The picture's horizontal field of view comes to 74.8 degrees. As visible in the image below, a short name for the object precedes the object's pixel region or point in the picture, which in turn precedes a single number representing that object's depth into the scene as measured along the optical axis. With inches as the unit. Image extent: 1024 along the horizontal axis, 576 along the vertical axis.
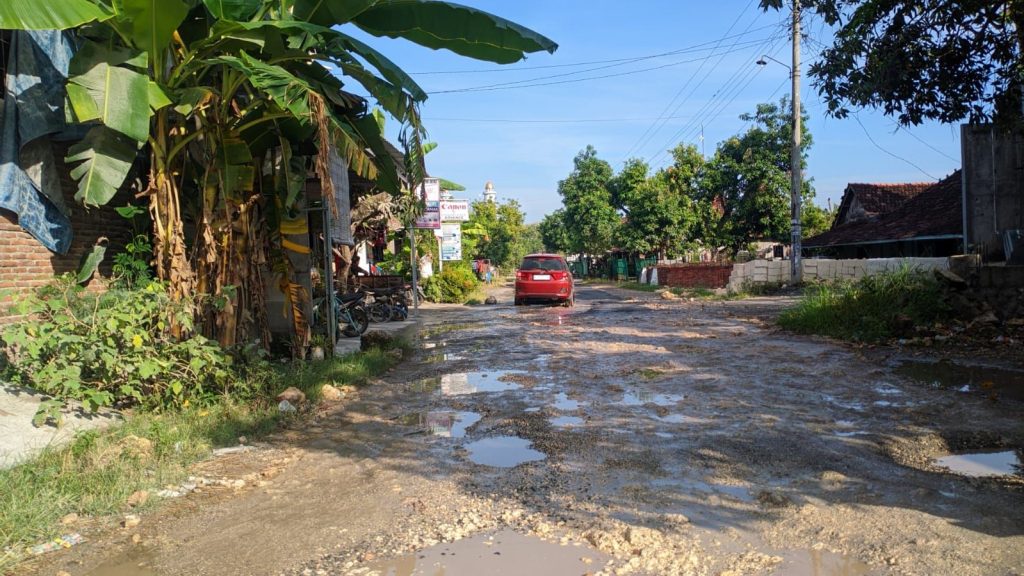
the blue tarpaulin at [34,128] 243.9
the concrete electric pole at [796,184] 829.8
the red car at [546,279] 799.1
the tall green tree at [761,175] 1135.6
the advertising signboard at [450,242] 1159.0
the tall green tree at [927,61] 338.0
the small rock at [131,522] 157.9
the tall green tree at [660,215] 1446.9
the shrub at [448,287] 996.8
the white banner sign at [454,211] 1022.4
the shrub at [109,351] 221.8
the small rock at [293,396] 270.3
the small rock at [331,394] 295.3
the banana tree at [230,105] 228.2
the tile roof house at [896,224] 839.1
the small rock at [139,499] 167.9
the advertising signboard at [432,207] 811.4
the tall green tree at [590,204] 1843.0
